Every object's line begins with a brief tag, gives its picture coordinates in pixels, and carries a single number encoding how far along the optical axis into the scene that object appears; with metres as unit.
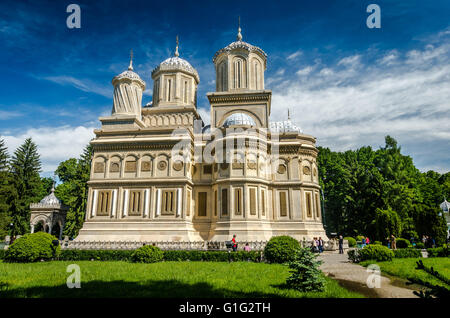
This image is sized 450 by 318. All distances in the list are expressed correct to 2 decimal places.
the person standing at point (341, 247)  20.05
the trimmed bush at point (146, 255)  14.24
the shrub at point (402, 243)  21.21
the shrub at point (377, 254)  14.02
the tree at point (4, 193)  27.47
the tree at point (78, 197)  30.03
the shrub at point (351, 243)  25.65
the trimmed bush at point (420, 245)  21.16
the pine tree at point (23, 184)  30.45
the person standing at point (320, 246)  19.95
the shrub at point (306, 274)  7.70
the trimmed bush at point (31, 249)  14.02
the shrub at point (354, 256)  14.67
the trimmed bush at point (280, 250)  13.59
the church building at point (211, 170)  22.50
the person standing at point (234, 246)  17.79
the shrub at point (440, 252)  15.16
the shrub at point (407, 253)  15.49
